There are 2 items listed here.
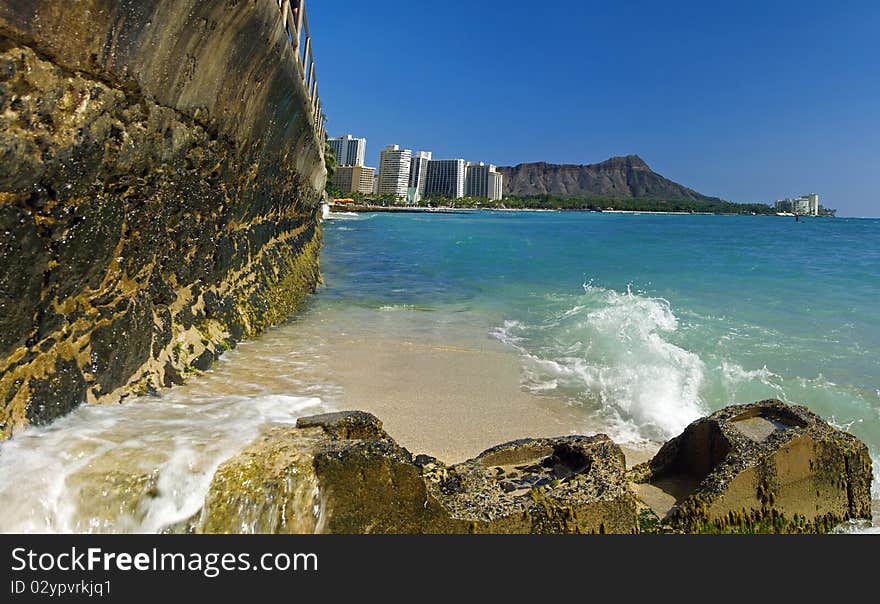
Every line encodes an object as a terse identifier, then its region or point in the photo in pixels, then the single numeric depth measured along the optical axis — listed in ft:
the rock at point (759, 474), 10.54
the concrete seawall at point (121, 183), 9.82
